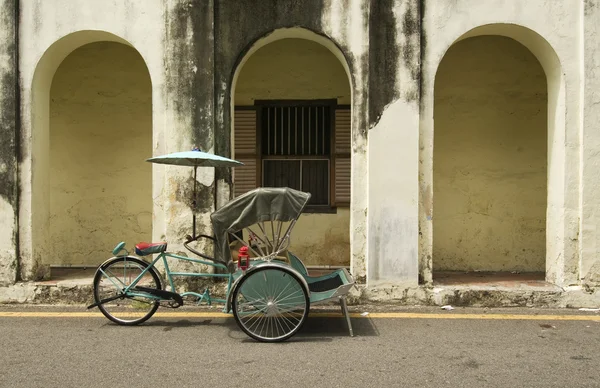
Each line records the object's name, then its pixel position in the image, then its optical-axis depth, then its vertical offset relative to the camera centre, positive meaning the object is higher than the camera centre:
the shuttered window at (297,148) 9.36 +0.78
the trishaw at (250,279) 5.74 -0.96
